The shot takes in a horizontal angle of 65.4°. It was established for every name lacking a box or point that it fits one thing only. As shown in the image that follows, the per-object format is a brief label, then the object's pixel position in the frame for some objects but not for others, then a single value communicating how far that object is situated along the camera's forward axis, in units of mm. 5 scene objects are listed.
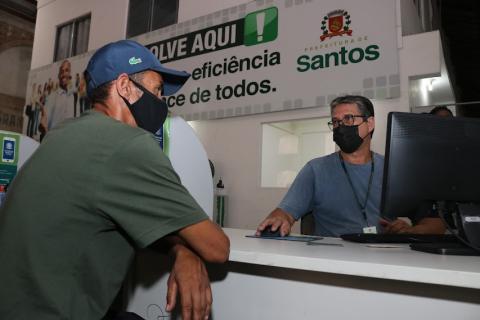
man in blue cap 800
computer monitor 1123
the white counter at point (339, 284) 788
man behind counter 1839
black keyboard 1198
